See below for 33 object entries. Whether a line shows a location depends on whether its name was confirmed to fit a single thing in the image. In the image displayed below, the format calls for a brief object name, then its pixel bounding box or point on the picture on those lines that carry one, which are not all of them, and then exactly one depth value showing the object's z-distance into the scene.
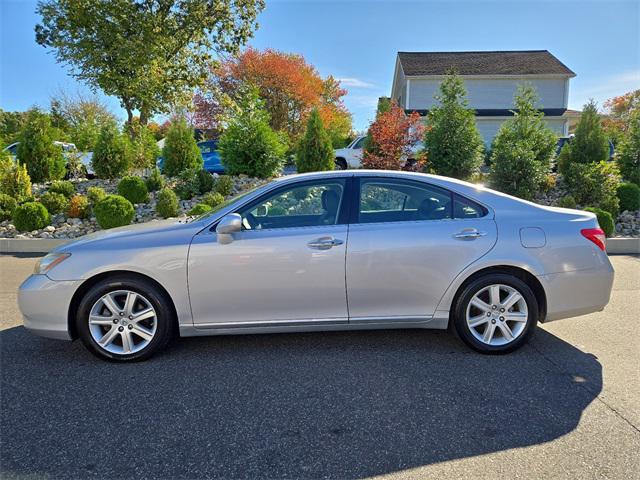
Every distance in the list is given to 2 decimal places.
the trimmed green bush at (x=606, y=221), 8.46
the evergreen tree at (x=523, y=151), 9.95
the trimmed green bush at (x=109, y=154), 11.22
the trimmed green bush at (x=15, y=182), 9.98
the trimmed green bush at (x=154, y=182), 10.92
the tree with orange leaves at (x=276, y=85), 28.03
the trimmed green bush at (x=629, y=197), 9.78
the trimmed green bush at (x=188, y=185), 10.54
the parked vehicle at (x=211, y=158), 17.62
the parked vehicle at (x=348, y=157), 16.56
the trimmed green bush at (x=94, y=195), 9.90
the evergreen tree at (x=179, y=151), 11.59
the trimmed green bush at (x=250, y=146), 11.30
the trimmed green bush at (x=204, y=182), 10.77
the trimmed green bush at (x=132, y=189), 10.07
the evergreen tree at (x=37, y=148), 11.09
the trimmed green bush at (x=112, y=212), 8.76
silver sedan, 3.52
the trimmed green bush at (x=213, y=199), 9.39
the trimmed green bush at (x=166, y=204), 9.28
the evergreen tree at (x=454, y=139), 10.70
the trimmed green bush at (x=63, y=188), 10.37
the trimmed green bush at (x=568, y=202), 9.51
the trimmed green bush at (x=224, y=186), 10.36
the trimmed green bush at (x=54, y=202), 9.85
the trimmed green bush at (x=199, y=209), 8.30
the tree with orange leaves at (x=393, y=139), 11.04
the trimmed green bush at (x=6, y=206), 9.64
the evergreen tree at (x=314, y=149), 11.09
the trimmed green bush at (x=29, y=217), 9.04
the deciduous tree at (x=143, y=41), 14.30
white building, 24.53
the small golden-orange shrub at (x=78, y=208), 9.75
